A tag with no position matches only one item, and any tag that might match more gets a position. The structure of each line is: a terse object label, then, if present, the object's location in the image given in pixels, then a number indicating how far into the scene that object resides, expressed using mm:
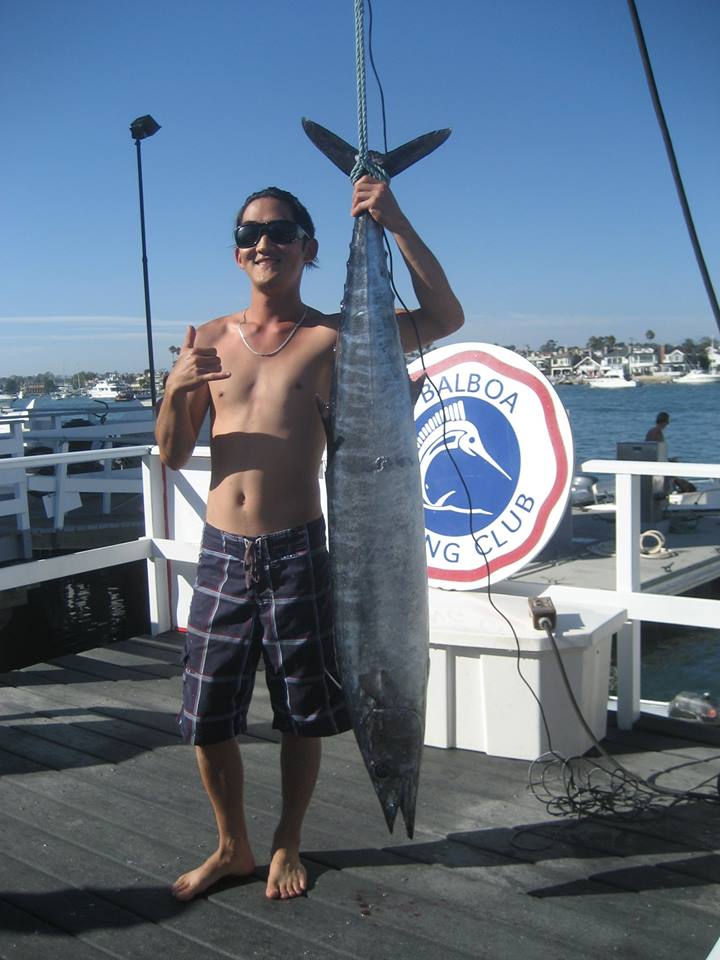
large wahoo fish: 1685
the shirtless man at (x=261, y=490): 2104
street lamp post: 10102
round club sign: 3211
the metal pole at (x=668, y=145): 2295
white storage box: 2926
